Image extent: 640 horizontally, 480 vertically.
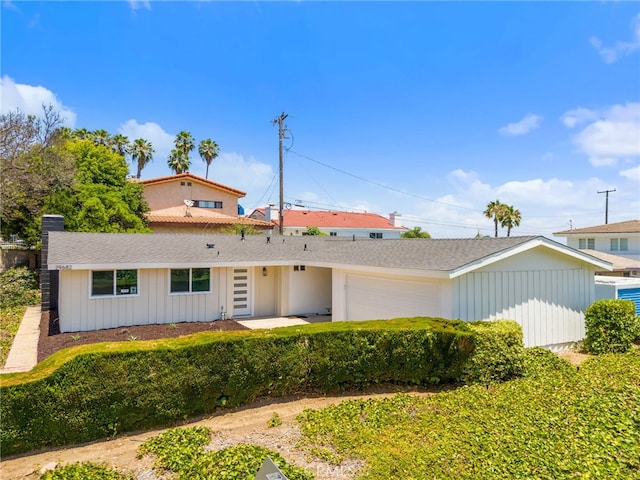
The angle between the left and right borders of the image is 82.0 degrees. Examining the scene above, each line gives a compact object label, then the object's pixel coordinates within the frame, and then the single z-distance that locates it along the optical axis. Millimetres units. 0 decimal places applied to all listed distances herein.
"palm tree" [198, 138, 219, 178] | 52469
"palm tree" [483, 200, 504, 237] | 44812
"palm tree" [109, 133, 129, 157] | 41844
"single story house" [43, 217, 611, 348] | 9992
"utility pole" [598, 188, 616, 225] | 44803
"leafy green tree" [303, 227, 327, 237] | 36719
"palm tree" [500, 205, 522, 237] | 44303
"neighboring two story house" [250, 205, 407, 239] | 44094
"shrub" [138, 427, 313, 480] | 4406
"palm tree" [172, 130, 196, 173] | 48531
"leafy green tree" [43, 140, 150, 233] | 21047
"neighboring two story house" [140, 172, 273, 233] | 31375
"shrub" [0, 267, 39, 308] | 17047
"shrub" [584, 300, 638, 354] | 10320
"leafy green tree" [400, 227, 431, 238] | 48906
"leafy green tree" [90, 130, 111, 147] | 37312
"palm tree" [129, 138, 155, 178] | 45719
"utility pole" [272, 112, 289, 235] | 24220
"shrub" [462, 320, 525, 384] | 7730
